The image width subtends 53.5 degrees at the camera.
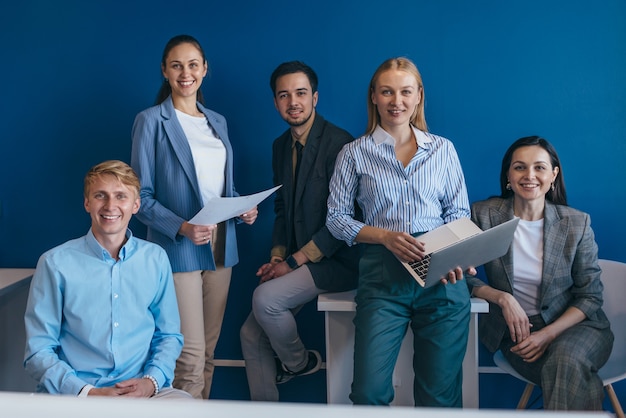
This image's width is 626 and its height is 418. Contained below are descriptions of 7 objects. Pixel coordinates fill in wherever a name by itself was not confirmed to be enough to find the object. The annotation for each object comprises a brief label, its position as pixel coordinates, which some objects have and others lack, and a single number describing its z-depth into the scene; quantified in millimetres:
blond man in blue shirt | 1861
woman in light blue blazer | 2406
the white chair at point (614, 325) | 2395
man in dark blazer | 2506
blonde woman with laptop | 2129
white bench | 2439
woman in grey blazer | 2273
